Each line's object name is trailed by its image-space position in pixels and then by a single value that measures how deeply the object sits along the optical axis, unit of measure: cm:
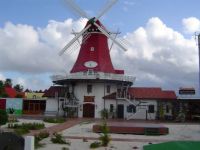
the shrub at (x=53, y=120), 3903
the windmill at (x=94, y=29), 5216
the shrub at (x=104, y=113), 4854
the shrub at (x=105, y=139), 2000
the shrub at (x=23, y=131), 2531
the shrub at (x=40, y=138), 1923
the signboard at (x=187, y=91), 4884
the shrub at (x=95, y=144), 1942
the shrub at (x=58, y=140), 2066
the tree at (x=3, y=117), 2972
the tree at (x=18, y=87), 11566
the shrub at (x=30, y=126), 2958
